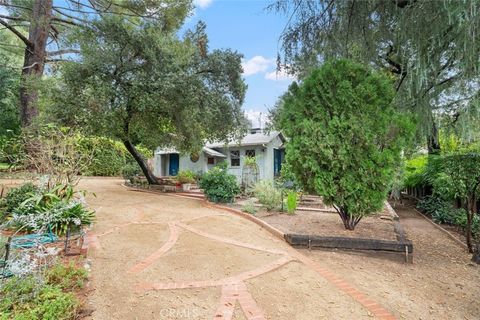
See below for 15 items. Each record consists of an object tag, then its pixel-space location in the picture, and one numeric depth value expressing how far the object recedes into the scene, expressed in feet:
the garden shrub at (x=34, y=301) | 8.63
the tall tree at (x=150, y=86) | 34.01
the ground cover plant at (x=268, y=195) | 28.68
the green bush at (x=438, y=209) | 27.99
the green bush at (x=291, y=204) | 26.07
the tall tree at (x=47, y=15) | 38.45
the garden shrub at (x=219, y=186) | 32.76
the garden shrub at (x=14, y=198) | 19.92
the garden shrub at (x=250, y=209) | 26.68
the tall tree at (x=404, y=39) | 10.96
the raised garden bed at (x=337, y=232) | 16.93
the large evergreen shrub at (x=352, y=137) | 18.07
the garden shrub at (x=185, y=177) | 45.47
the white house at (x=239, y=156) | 54.03
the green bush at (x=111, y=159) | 66.07
